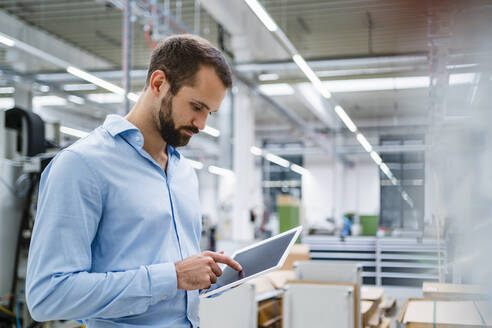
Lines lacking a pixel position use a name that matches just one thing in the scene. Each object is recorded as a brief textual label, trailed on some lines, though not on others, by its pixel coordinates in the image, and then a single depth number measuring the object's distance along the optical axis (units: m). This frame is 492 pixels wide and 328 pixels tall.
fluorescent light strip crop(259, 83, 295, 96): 11.10
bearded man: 0.96
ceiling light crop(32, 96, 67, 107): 9.29
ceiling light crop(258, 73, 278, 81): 8.41
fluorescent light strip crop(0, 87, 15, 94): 4.36
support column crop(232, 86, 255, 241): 8.56
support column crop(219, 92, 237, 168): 8.93
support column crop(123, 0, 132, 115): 4.18
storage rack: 1.95
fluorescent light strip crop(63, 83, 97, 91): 8.13
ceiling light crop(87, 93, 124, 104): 9.93
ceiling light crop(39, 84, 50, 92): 7.77
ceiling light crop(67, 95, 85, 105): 8.53
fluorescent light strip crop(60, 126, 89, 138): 9.38
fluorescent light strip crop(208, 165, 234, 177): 8.98
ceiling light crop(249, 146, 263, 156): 13.46
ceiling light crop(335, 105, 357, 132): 7.68
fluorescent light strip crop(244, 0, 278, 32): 3.94
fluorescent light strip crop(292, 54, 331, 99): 5.50
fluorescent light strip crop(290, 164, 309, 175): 17.81
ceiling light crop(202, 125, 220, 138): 9.92
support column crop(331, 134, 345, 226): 16.26
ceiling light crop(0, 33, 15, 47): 4.79
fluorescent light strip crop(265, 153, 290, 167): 15.60
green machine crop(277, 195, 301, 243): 7.28
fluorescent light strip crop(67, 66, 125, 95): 5.83
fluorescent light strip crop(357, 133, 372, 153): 8.19
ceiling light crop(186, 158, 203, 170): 14.19
